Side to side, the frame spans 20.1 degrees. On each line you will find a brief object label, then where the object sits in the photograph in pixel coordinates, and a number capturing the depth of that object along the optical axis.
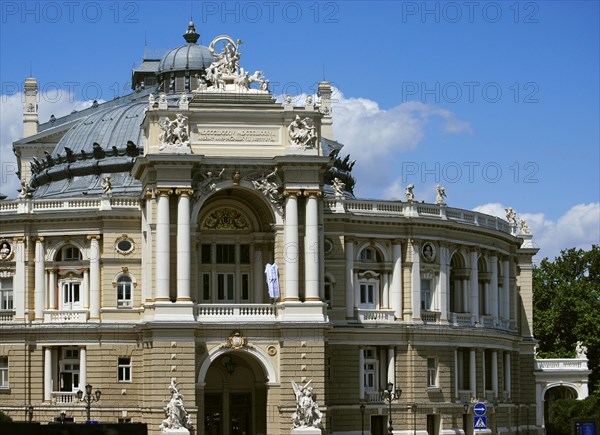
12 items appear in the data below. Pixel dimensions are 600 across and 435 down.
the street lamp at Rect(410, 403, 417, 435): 95.25
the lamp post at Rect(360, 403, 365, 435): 90.94
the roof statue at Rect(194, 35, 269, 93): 90.25
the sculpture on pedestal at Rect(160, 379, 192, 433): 84.88
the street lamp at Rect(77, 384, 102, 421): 84.81
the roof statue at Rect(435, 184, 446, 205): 99.55
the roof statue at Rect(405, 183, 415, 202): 97.94
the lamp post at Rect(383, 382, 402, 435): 90.74
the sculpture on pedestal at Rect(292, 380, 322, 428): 86.44
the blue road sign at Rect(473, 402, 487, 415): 59.72
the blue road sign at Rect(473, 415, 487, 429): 58.94
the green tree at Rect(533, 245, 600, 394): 127.56
